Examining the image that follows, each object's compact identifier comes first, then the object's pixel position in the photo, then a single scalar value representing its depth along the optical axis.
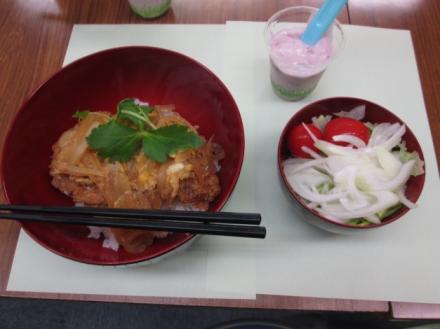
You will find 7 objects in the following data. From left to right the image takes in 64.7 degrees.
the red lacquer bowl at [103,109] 0.27
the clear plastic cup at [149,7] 0.40
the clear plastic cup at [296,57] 0.33
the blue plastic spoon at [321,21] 0.30
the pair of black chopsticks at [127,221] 0.23
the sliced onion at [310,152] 0.31
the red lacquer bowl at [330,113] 0.28
